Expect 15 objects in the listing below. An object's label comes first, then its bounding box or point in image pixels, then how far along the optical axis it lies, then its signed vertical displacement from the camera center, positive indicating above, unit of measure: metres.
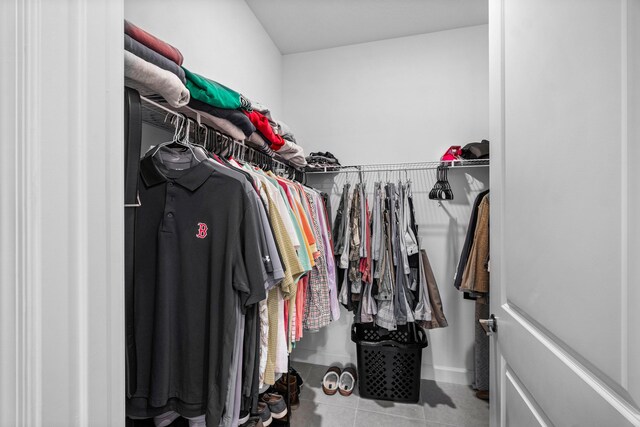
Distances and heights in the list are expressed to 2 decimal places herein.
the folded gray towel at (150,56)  0.75 +0.46
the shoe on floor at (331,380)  2.02 -1.24
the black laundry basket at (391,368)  1.89 -1.05
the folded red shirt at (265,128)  1.37 +0.44
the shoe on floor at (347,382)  2.02 -1.25
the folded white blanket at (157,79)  0.74 +0.39
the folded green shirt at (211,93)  1.01 +0.47
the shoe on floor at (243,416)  1.06 -0.77
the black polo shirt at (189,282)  0.93 -0.23
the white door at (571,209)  0.46 +0.01
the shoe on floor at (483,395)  1.94 -1.26
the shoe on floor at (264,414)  1.47 -1.05
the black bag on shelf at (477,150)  1.90 +0.43
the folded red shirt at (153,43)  0.76 +0.50
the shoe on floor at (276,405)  1.57 -1.07
